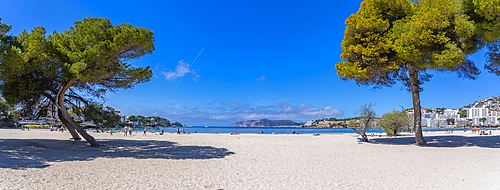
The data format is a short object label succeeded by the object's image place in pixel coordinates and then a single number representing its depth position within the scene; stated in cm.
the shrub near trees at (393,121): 2739
